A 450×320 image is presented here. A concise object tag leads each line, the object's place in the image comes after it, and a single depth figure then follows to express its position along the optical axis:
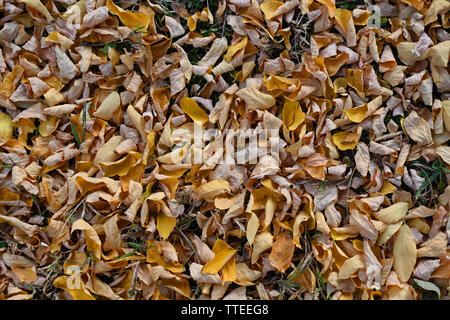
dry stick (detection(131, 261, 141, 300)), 1.09
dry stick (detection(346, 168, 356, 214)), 1.13
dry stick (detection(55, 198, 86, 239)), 1.12
